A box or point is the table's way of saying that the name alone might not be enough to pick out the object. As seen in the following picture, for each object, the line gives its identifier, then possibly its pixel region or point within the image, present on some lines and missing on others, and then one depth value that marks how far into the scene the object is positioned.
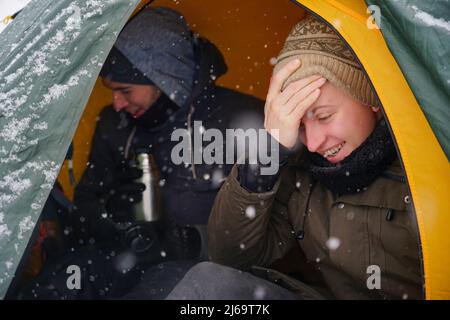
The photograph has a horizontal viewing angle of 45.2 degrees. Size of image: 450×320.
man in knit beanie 1.45
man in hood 2.25
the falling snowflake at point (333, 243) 1.58
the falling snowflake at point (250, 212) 1.64
